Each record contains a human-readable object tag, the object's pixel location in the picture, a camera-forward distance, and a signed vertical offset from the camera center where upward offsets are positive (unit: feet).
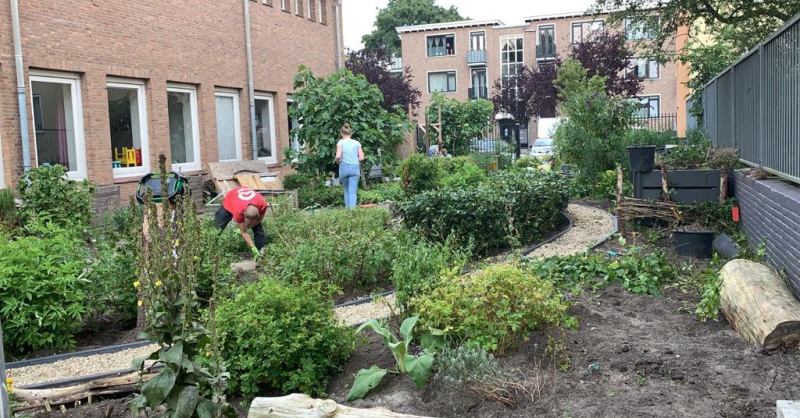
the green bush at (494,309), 15.71 -3.35
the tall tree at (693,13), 35.78 +6.36
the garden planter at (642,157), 32.45 -0.56
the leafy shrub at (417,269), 18.13 -3.04
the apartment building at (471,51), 209.97 +28.07
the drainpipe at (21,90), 40.06 +4.20
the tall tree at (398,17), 243.40 +43.71
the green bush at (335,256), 24.71 -3.32
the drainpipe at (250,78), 62.49 +6.79
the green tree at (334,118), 54.49 +2.73
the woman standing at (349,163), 44.86 -0.40
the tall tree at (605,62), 117.29 +12.86
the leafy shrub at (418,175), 44.50 -1.25
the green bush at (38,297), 19.52 -3.34
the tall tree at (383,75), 124.47 +13.19
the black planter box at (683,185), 30.94 -1.77
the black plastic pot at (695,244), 28.09 -3.77
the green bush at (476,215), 30.25 -2.57
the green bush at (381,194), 50.21 -2.65
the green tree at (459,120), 93.66 +3.93
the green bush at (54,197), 38.09 -1.43
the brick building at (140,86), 42.50 +5.32
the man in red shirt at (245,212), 29.91 -2.02
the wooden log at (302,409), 12.51 -4.20
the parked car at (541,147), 128.67 +0.20
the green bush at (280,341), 15.11 -3.68
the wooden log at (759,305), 15.05 -3.52
